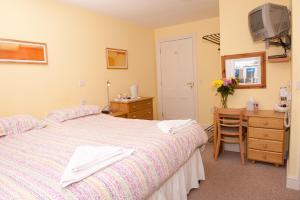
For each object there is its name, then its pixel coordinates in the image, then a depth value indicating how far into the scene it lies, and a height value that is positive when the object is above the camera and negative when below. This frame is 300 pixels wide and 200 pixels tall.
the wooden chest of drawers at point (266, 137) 2.63 -0.71
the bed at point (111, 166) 1.16 -0.51
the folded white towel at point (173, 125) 2.10 -0.42
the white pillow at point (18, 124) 2.29 -0.38
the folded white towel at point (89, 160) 1.19 -0.46
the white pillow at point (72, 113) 2.83 -0.34
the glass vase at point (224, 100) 3.23 -0.26
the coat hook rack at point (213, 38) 4.38 +0.94
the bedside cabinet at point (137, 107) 3.79 -0.40
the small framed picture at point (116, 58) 4.00 +0.55
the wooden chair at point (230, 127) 2.81 -0.61
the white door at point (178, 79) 4.87 +0.12
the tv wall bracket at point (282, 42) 2.68 +0.50
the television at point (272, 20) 2.54 +0.73
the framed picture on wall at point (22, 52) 2.62 +0.50
